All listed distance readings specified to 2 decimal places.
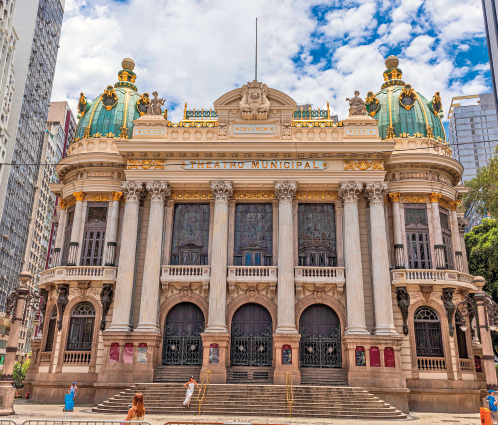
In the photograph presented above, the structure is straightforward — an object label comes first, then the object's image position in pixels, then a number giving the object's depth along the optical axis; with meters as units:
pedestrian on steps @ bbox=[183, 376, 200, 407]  22.84
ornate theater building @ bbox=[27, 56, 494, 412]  27.81
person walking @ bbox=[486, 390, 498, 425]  18.23
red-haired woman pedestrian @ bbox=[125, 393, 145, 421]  12.68
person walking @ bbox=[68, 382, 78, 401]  24.41
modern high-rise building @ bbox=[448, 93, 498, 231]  109.38
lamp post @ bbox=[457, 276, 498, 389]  19.89
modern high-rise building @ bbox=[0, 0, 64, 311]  69.62
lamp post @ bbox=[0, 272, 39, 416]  20.39
